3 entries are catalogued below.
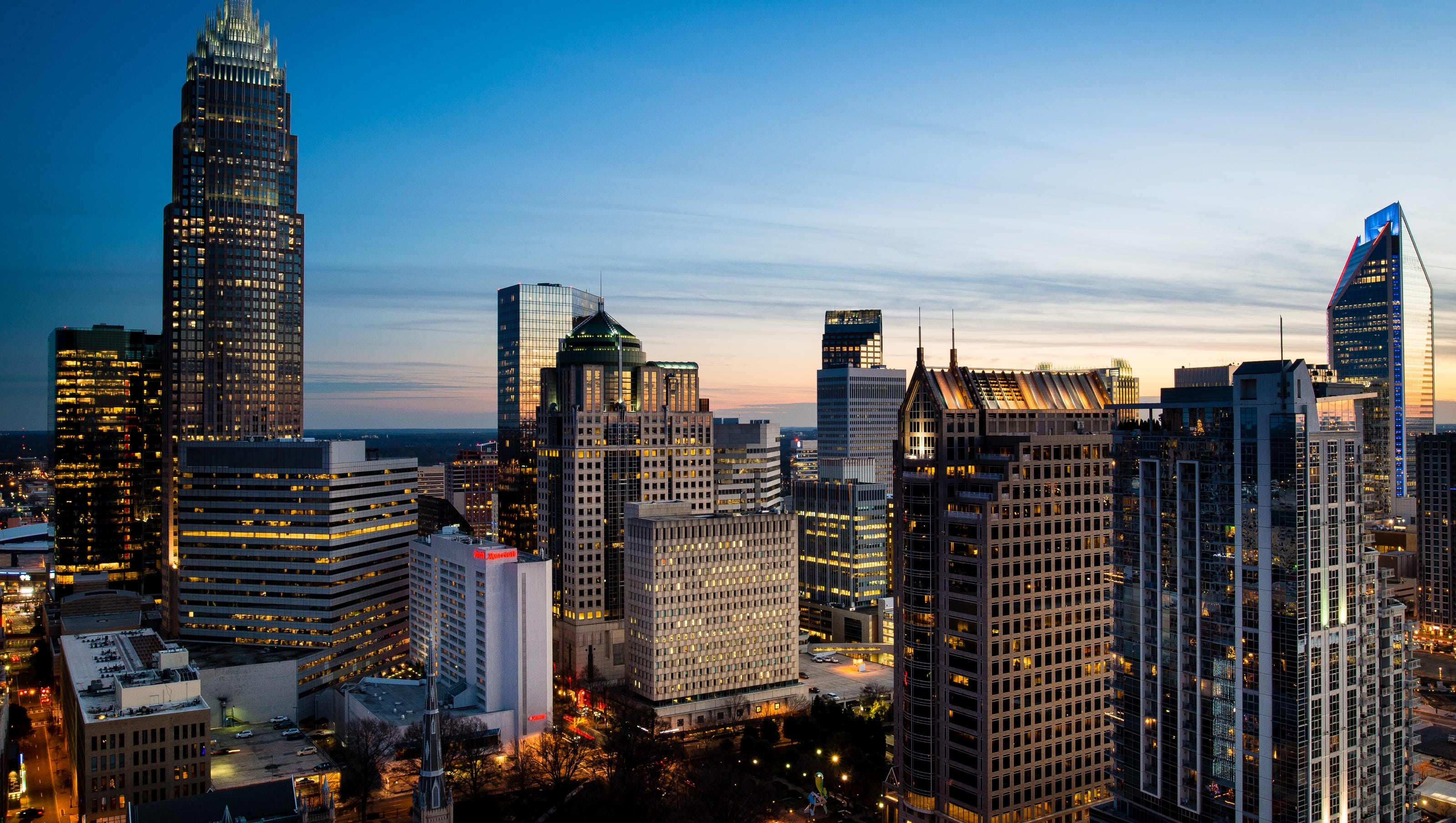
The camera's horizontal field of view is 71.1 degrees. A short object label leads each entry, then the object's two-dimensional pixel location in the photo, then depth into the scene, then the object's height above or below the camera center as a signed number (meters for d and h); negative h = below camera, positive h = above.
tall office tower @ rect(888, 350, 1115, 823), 116.38 -22.16
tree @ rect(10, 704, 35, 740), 167.25 -50.66
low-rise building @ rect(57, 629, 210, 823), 117.31 -37.97
